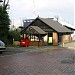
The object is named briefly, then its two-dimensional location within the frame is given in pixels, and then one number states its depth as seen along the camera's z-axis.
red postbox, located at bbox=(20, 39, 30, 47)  20.08
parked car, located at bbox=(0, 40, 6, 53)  13.31
